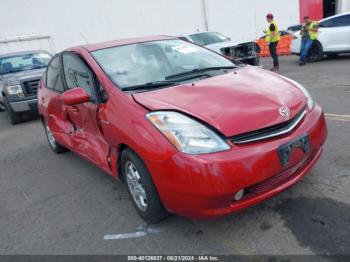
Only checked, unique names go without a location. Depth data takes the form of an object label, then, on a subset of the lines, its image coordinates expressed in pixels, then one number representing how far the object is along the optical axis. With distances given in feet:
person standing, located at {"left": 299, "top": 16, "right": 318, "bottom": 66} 37.09
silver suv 26.40
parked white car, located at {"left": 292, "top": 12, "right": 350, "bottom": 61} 35.94
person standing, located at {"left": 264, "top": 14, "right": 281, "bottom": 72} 37.99
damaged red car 7.89
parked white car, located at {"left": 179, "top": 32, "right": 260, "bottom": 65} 35.29
